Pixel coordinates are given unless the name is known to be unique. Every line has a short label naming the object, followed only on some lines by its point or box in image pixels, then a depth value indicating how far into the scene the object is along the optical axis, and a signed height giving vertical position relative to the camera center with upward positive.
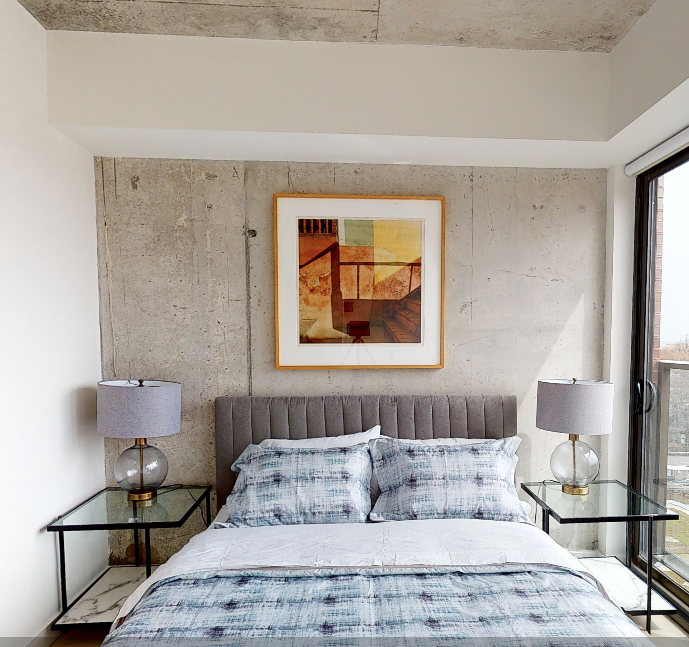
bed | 1.68 -0.98
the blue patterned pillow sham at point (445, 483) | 2.65 -0.87
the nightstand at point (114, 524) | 2.59 -1.01
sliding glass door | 2.78 -0.34
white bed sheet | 2.16 -0.99
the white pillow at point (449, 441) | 3.01 -0.75
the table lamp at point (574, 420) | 2.86 -0.61
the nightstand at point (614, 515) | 2.64 -1.03
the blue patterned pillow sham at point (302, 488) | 2.62 -0.88
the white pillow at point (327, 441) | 2.99 -0.73
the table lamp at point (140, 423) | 2.77 -0.58
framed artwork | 3.18 +0.14
